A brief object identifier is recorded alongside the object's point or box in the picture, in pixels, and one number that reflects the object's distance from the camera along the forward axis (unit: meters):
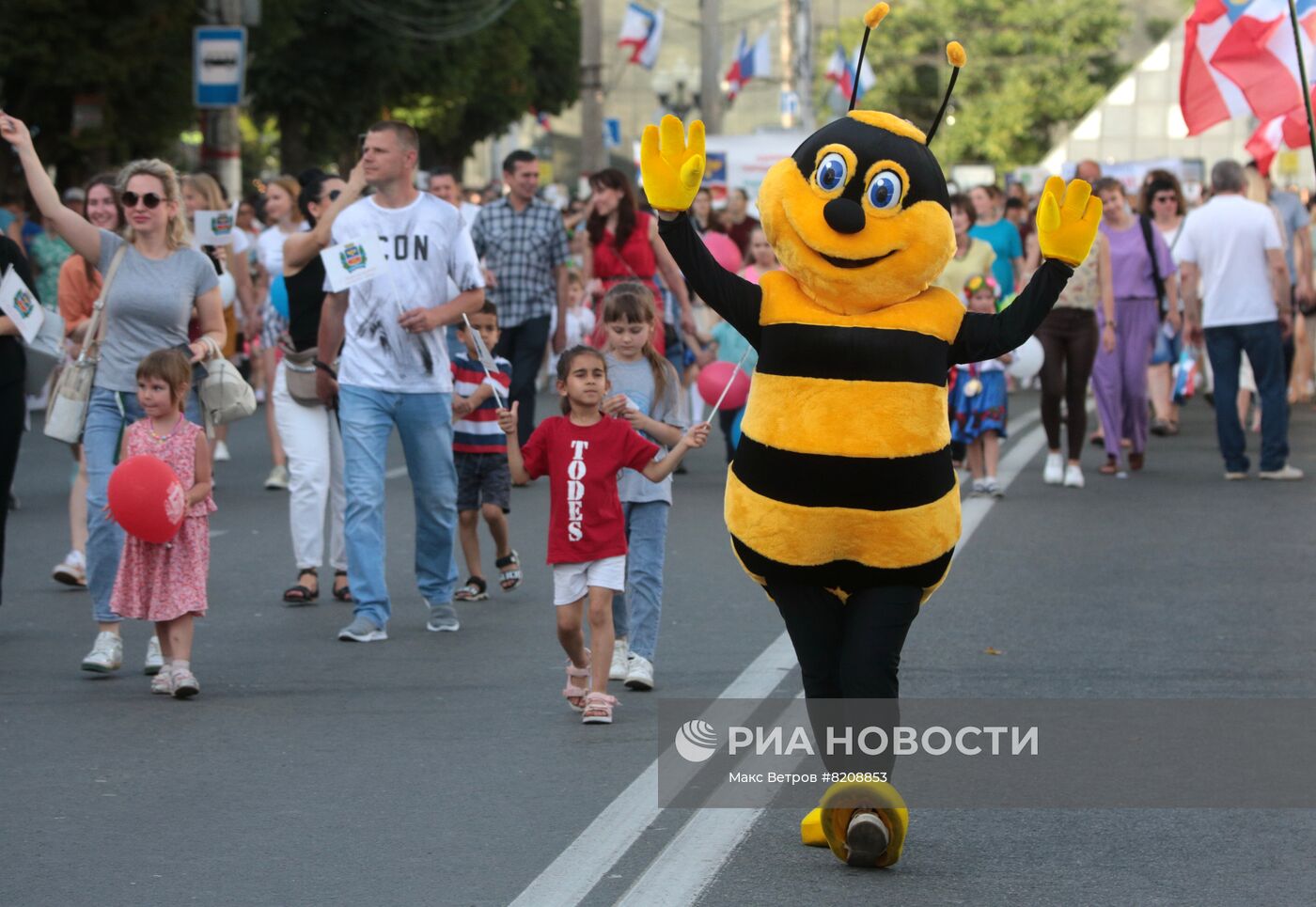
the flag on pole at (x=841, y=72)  55.38
